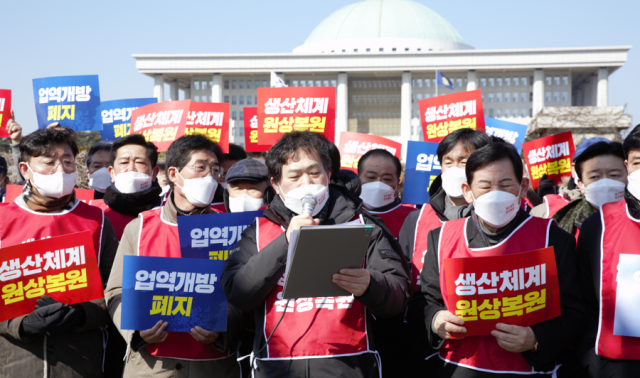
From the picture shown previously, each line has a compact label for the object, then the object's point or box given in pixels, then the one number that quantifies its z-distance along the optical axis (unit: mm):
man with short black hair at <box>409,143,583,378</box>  2770
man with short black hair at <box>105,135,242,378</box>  3203
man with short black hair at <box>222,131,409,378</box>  2639
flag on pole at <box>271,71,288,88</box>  11201
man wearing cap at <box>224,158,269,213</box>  4184
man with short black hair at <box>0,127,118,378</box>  3221
